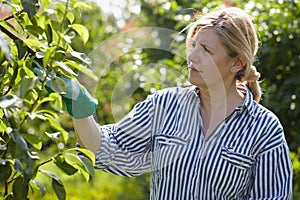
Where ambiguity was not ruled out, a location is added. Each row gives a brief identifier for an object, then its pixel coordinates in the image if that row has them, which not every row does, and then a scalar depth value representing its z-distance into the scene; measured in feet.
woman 12.17
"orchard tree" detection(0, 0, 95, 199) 9.62
